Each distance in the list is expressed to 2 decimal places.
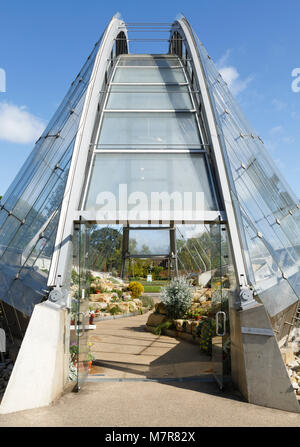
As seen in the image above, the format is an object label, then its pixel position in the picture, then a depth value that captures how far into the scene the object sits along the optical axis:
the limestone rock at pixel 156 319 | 12.89
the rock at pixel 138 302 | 20.05
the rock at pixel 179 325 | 11.52
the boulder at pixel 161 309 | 13.11
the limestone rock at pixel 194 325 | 10.57
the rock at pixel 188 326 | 11.06
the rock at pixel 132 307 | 18.55
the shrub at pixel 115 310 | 17.16
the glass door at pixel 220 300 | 5.97
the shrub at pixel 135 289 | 22.44
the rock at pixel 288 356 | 7.03
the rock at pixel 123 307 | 17.89
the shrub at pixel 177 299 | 12.38
